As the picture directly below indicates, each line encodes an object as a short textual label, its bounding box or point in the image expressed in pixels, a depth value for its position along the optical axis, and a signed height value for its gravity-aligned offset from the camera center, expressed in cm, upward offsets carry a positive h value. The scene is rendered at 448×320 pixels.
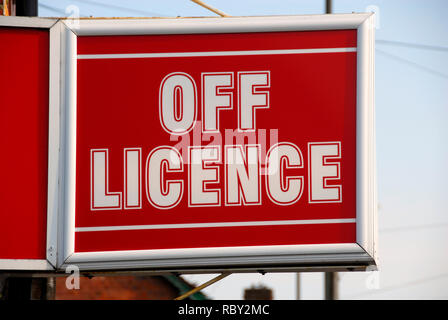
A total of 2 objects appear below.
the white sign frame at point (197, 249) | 1206 -15
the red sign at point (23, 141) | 1226 +5
